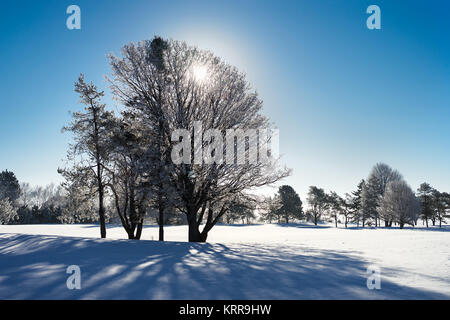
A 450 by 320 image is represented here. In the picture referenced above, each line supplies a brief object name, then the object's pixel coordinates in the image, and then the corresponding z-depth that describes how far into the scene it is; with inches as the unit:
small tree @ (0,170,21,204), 2251.8
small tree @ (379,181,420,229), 1459.2
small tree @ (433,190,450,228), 2161.0
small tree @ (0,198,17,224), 1632.6
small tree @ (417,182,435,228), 2017.7
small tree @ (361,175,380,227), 1951.3
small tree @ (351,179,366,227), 2428.9
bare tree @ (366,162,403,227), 1895.8
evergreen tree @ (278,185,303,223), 2559.1
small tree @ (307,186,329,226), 2600.9
